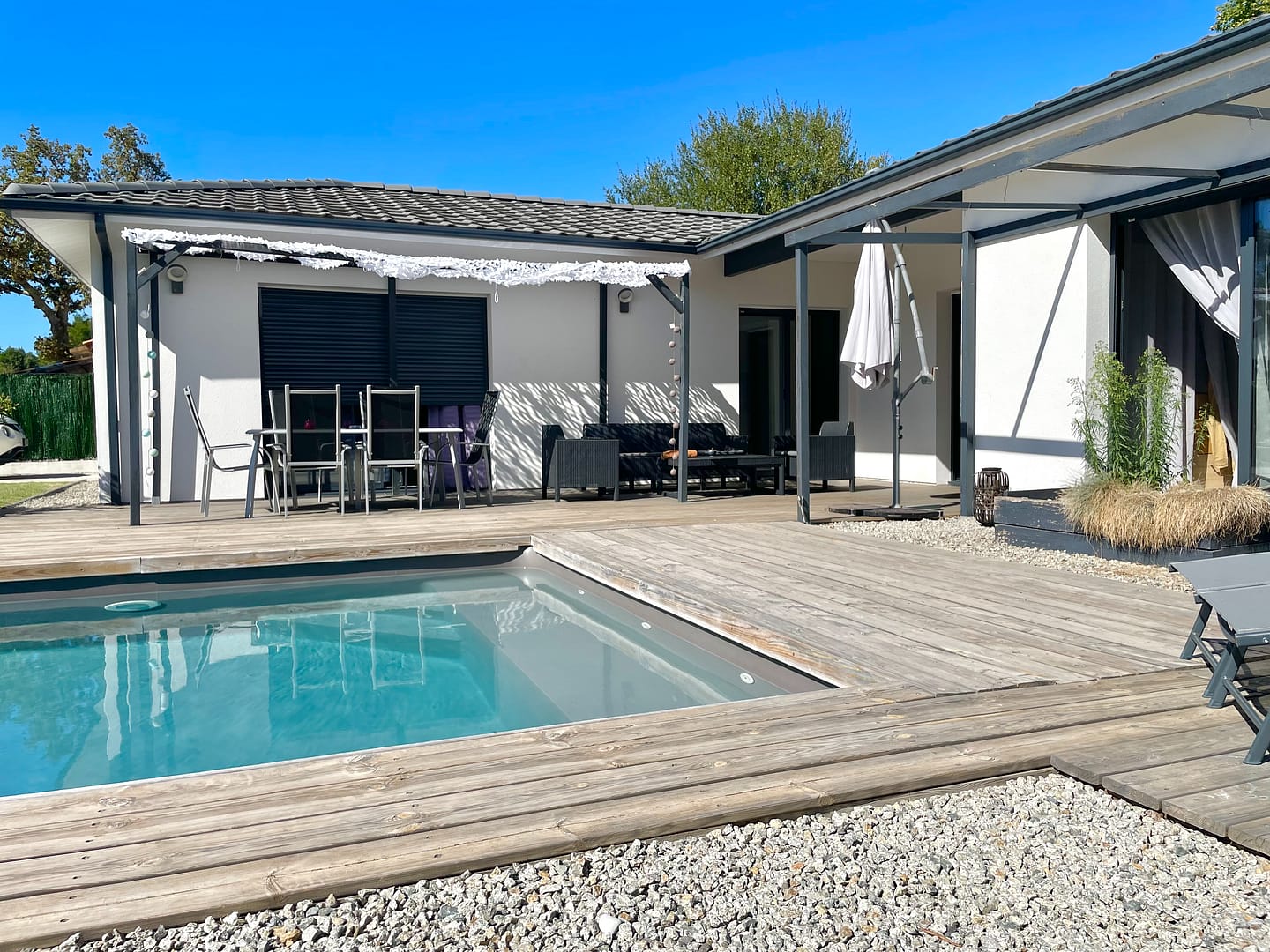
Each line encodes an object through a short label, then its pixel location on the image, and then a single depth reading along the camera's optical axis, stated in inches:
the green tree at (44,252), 881.5
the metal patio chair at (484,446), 319.0
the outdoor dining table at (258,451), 284.7
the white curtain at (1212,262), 216.8
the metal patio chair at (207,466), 286.2
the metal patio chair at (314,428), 332.8
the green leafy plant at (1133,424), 207.2
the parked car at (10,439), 591.8
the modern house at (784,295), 212.4
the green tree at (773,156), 1030.4
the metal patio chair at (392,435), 303.1
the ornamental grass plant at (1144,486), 182.2
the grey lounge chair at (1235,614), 83.1
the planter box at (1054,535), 182.7
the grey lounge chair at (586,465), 331.9
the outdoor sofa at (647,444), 358.9
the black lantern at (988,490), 259.1
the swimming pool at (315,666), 133.7
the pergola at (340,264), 265.9
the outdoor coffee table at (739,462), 336.2
